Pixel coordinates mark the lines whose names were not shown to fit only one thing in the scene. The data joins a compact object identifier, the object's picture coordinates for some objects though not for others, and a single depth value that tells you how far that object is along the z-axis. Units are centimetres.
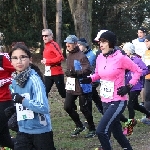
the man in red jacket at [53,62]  1098
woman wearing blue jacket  528
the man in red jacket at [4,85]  666
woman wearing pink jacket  677
